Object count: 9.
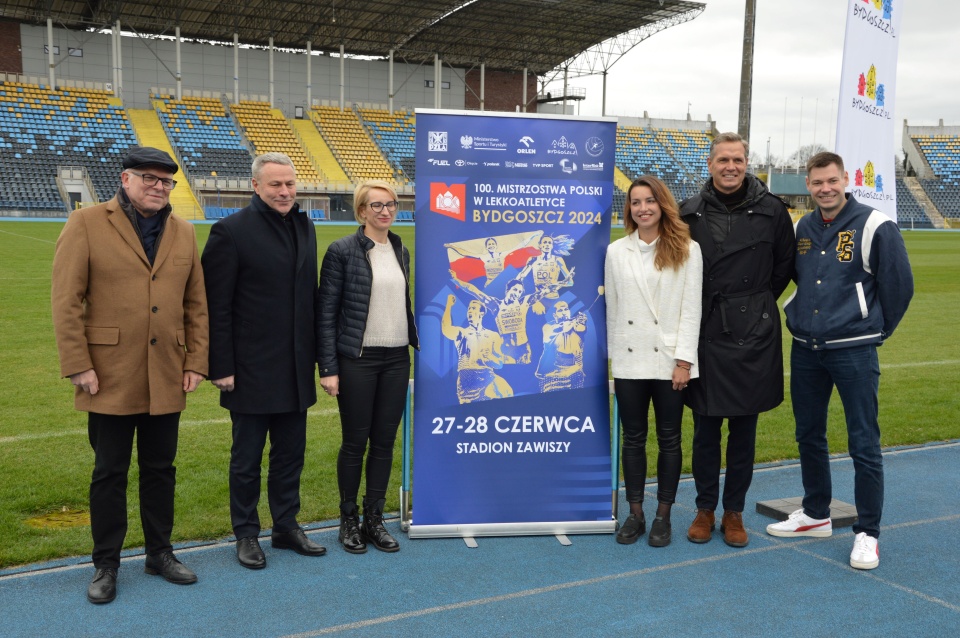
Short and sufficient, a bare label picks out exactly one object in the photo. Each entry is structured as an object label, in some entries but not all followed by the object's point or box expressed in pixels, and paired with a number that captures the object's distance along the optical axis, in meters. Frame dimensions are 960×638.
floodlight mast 9.06
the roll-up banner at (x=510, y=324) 4.07
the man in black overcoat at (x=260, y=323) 3.59
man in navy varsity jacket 3.71
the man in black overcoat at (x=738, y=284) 3.89
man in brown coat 3.22
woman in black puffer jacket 3.74
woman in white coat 3.88
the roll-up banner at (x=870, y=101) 4.24
